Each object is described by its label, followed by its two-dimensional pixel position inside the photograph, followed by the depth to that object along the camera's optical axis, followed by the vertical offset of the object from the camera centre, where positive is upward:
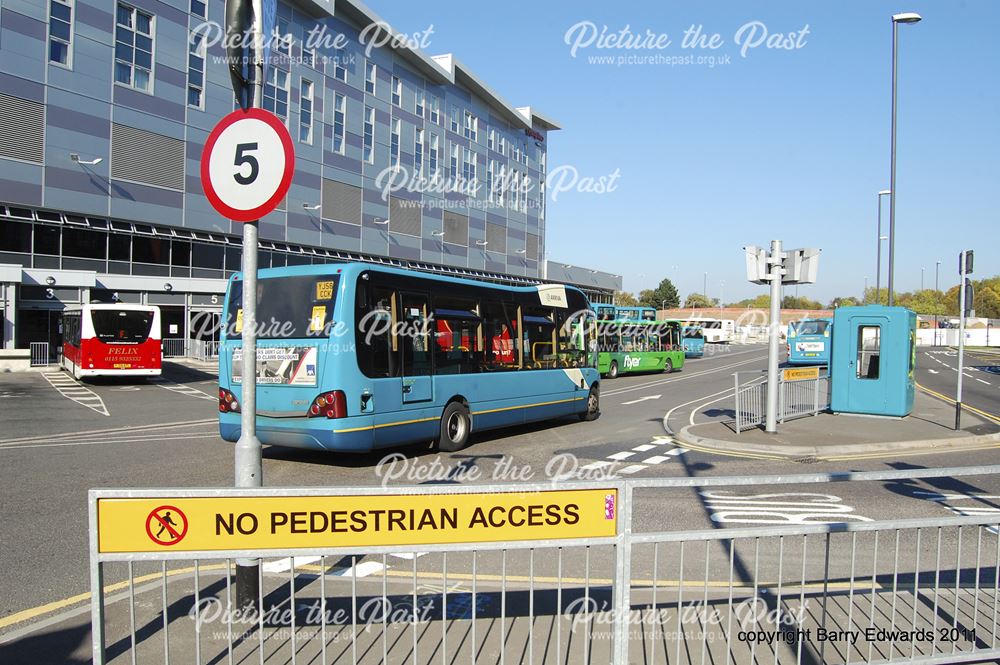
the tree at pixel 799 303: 149.50 +6.76
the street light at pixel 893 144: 18.16 +5.09
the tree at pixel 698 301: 163.71 +7.19
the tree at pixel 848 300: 129.27 +6.70
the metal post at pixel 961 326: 14.32 +0.28
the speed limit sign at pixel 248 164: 4.44 +0.95
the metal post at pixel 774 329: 13.53 +0.11
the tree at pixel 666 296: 128.62 +6.27
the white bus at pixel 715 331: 91.27 +0.31
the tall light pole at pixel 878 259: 35.38 +3.95
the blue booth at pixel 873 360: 15.95 -0.49
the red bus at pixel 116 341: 25.36 -0.88
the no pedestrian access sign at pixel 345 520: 3.45 -0.95
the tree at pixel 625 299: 143.26 +6.46
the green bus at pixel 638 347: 34.47 -0.79
